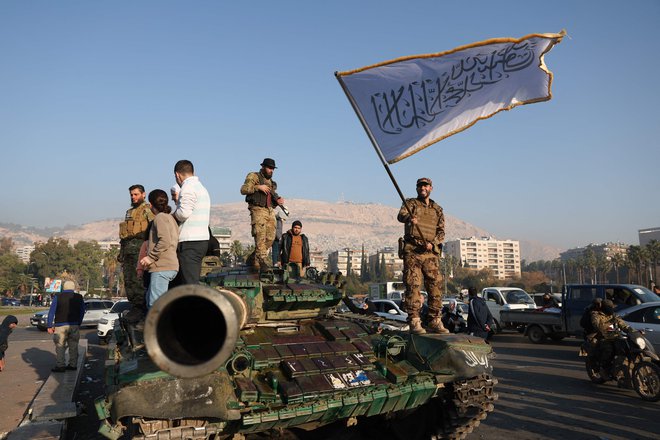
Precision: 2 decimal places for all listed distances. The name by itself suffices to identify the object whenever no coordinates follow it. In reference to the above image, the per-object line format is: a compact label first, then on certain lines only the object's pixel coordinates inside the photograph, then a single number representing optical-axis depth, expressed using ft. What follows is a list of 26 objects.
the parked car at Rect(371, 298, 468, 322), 57.20
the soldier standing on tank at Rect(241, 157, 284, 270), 25.25
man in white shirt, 16.26
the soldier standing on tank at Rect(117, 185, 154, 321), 25.02
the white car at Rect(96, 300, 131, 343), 55.98
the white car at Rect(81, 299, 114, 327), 75.05
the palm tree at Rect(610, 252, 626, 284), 270.22
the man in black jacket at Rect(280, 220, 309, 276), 30.14
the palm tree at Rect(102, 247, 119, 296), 285.84
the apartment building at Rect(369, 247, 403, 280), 415.64
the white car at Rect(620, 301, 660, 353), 35.29
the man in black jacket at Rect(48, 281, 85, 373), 31.99
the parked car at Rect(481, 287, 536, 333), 63.94
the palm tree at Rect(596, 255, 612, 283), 297.67
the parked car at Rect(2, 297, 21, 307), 207.68
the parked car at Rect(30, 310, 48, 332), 75.05
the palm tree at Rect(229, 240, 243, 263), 290.05
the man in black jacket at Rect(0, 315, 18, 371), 35.65
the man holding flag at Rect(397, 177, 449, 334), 21.24
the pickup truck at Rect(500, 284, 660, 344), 45.70
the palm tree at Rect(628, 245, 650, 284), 230.68
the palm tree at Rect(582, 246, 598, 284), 295.07
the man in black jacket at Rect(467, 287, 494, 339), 35.80
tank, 8.96
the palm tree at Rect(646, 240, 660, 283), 231.50
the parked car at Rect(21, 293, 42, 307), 229.95
